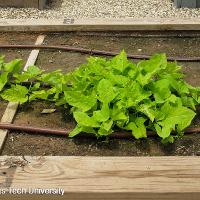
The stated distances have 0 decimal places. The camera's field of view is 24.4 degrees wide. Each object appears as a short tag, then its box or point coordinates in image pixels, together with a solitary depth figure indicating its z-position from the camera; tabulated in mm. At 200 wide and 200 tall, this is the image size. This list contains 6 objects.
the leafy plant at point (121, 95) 2258
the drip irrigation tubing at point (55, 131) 2322
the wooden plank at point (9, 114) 2339
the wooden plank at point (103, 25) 3764
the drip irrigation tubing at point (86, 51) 3359
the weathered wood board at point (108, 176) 1879
